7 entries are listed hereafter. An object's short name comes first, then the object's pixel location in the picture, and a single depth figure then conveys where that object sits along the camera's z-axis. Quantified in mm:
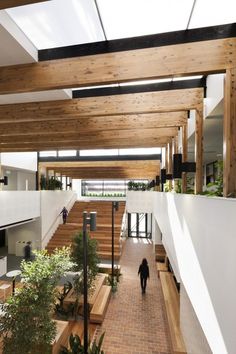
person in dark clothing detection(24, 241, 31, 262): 9680
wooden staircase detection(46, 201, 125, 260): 13305
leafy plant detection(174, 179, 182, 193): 6168
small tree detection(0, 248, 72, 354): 4043
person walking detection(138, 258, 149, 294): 8456
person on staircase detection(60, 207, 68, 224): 16094
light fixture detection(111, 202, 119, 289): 8633
